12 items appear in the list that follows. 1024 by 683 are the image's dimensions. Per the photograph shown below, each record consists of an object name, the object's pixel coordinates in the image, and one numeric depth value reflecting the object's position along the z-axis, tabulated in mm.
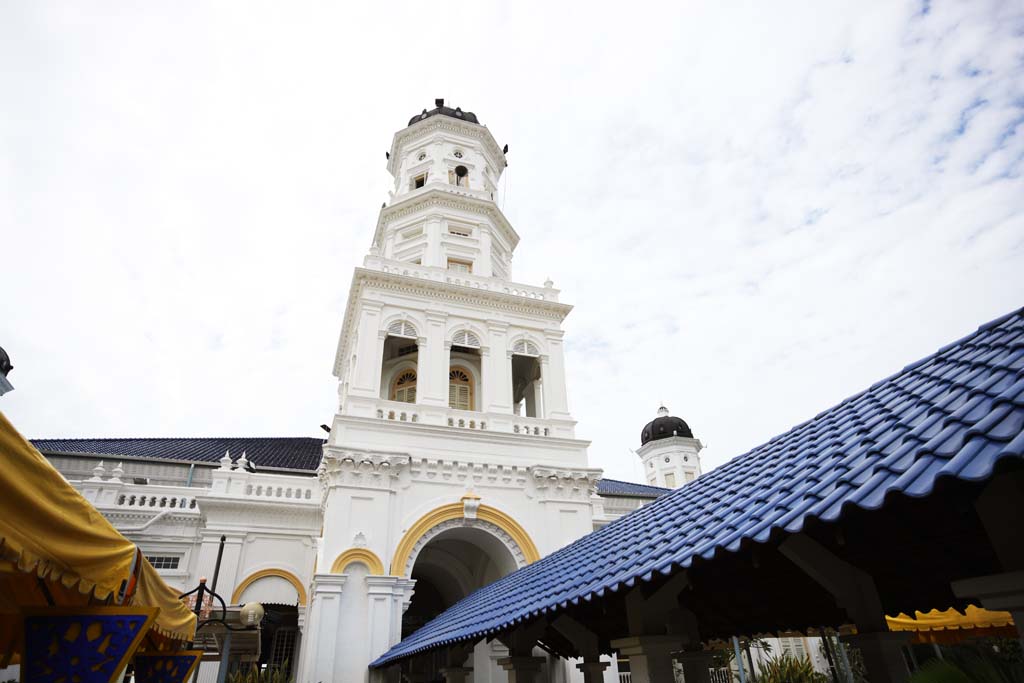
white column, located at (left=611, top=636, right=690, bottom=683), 5797
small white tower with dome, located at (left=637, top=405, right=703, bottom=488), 39469
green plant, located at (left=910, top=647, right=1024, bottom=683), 4633
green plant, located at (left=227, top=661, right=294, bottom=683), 12854
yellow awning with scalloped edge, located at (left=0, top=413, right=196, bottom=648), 2736
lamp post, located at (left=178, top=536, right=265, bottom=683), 7445
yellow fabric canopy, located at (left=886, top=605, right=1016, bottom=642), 10523
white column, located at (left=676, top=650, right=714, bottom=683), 7116
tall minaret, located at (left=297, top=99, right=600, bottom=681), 14219
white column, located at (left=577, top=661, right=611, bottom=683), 7859
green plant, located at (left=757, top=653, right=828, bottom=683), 17953
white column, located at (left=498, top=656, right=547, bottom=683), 8867
